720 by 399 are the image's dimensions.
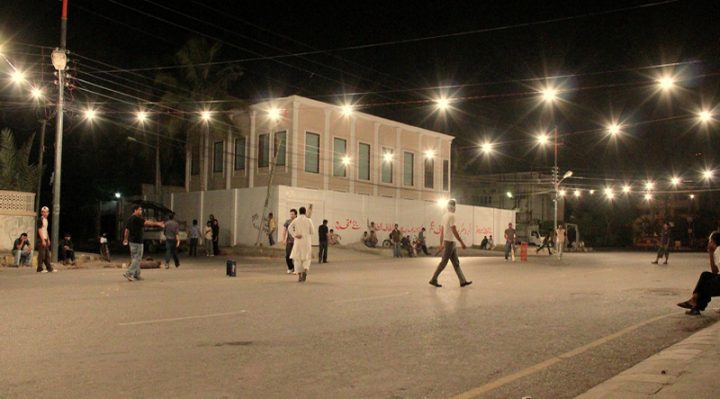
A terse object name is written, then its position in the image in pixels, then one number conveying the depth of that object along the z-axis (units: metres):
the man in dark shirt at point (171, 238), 19.56
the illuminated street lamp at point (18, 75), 20.96
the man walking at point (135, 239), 14.71
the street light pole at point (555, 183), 43.93
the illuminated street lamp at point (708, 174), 50.33
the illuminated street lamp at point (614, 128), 29.34
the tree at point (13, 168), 25.48
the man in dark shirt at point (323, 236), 24.25
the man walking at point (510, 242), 29.53
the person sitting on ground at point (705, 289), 9.42
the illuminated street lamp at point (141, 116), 33.42
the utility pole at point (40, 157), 29.92
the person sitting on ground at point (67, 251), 21.38
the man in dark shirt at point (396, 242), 33.53
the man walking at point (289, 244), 16.91
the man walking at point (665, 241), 25.28
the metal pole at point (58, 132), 20.62
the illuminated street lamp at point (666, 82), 18.70
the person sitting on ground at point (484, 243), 46.62
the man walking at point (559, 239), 32.75
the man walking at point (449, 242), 13.48
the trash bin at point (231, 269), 16.81
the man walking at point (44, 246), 17.38
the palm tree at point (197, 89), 40.00
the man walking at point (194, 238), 30.09
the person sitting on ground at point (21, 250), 20.42
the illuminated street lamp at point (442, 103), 23.59
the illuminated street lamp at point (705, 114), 22.67
